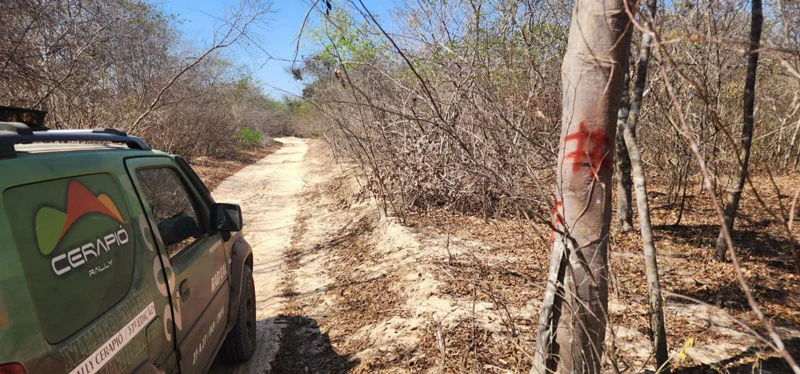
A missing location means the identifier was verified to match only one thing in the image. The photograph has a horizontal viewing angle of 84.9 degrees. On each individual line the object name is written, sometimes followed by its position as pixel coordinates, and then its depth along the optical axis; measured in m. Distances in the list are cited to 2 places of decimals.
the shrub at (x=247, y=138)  28.08
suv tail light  1.21
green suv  1.36
